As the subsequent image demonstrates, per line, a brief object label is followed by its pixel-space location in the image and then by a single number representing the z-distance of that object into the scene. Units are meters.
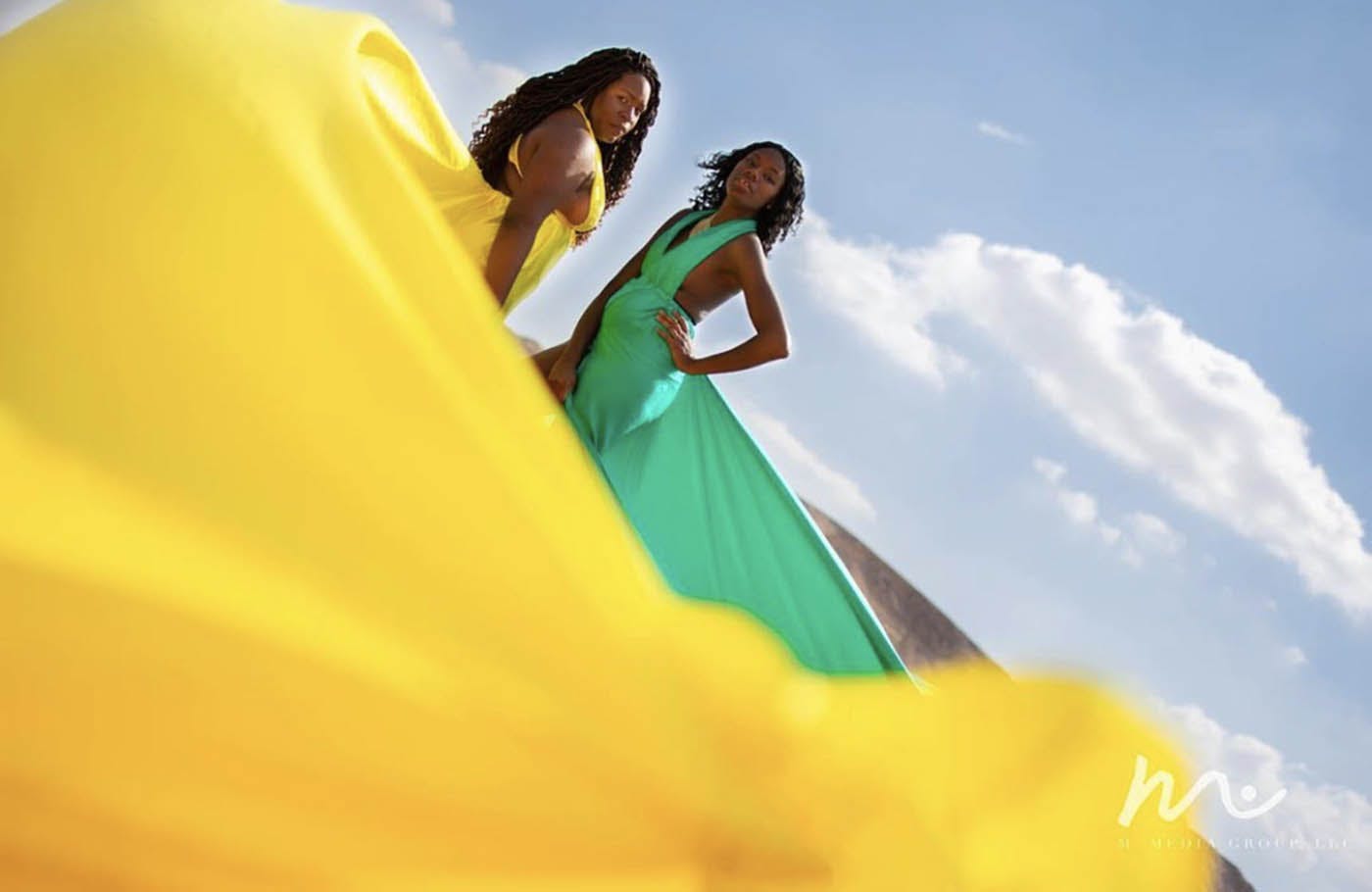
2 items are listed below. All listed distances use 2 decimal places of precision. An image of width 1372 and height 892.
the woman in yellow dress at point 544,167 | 3.34
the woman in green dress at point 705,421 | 3.93
